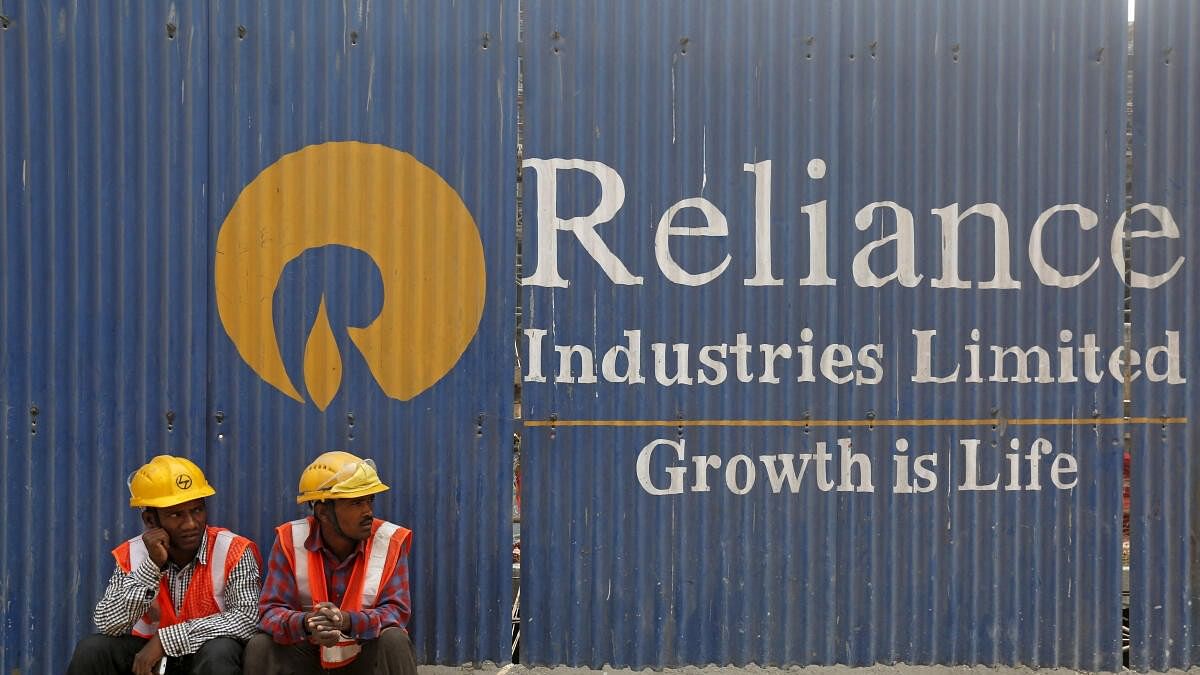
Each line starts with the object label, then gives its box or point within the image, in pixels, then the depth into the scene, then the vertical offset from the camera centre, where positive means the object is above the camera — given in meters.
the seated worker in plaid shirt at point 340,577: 4.02 -1.04
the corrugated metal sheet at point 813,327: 4.76 +0.04
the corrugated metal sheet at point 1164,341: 4.87 -0.03
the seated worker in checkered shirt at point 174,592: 4.03 -1.10
